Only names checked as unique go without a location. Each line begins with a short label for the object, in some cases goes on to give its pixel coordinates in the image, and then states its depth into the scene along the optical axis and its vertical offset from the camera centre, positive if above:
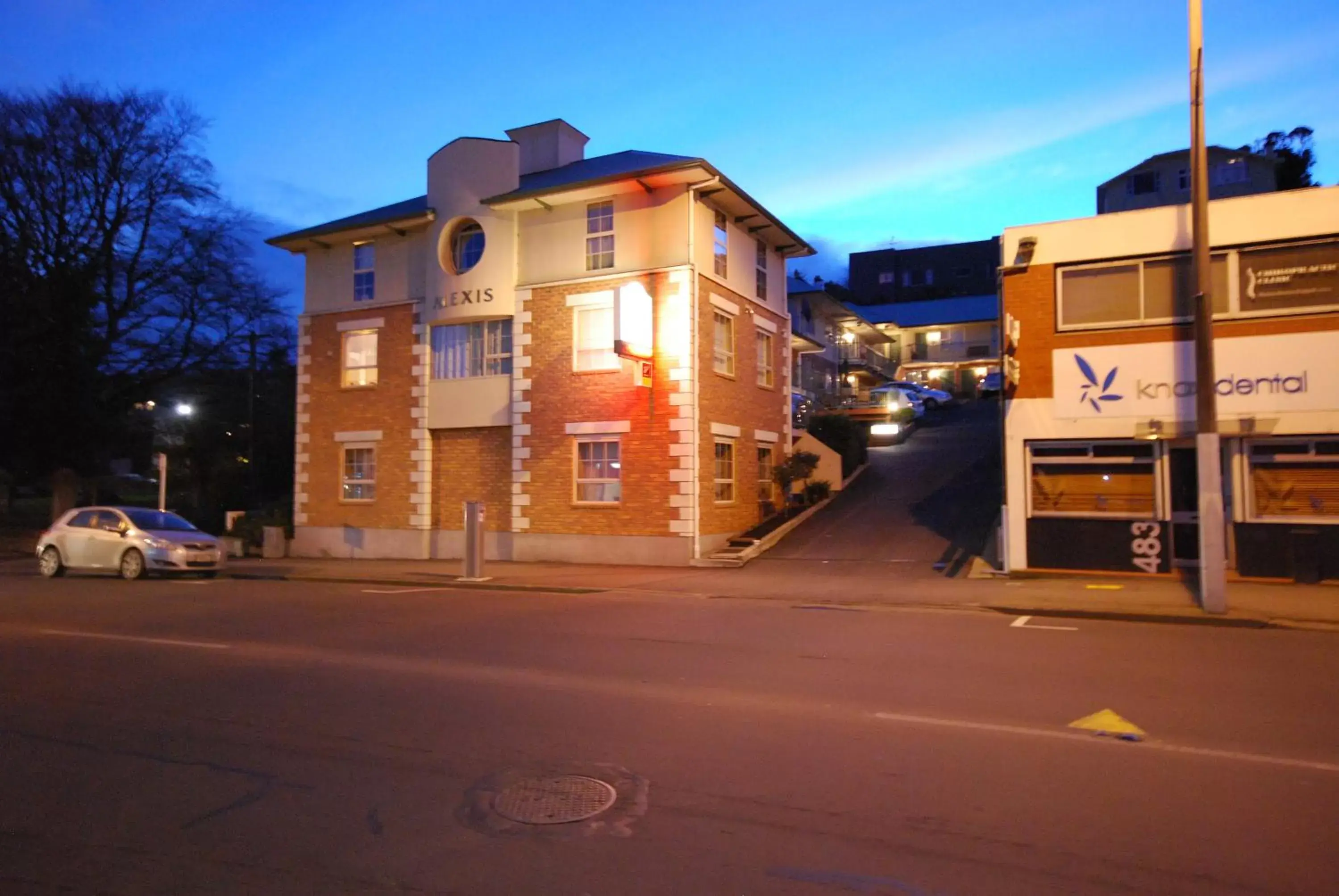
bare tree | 29.30 +6.90
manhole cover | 5.36 -1.76
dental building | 15.19 +1.76
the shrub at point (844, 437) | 27.81 +1.71
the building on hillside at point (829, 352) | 41.69 +7.45
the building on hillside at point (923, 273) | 77.62 +18.28
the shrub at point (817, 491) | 25.14 +0.11
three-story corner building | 21.14 +3.31
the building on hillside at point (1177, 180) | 49.97 +16.93
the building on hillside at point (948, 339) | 62.09 +10.43
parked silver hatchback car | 19.33 -0.97
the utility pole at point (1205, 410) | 12.70 +1.13
